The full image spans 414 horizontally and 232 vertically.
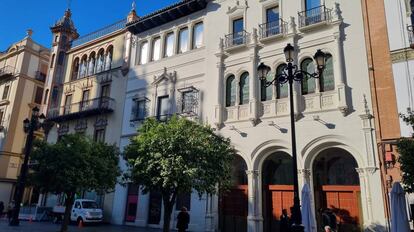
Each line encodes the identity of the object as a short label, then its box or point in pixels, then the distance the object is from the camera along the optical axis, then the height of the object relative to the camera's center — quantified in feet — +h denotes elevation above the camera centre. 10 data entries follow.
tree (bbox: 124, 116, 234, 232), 45.14 +6.63
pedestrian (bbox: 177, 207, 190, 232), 41.86 -1.31
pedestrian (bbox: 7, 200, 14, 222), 82.45 -2.17
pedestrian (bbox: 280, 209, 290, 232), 45.03 -1.05
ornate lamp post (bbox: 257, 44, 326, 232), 29.03 +13.06
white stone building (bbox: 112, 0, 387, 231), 51.67 +18.45
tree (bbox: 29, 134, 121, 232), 52.28 +5.68
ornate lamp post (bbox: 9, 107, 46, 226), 61.21 +6.46
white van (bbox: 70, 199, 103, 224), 71.56 -1.13
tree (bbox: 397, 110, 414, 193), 33.78 +5.70
